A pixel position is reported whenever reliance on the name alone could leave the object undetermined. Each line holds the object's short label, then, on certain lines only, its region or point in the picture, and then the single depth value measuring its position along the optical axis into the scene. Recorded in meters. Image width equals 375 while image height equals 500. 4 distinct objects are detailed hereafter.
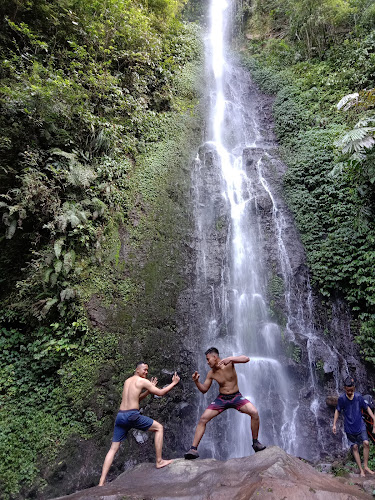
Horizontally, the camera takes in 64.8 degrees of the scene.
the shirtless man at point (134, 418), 4.02
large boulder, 2.87
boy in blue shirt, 4.56
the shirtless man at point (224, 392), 4.19
